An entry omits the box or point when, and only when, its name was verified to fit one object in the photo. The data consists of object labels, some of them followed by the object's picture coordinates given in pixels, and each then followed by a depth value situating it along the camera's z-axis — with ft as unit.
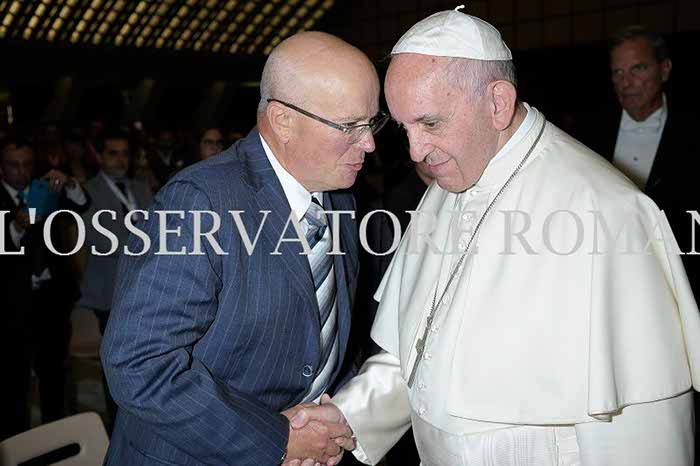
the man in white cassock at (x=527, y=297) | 5.47
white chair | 7.59
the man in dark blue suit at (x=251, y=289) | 5.66
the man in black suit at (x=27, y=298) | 14.34
